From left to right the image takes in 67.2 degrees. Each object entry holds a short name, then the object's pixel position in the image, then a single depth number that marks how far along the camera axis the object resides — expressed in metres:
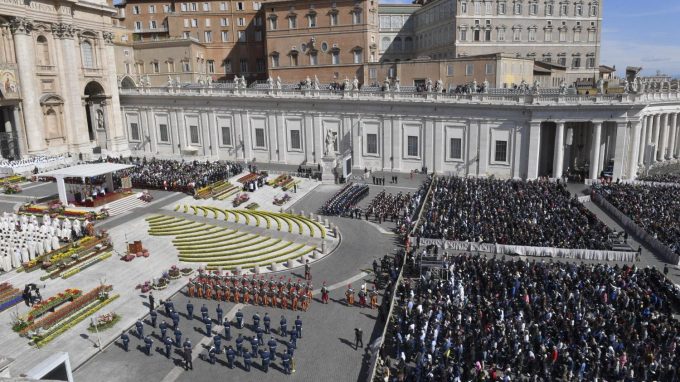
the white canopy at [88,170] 40.95
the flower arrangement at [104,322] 25.36
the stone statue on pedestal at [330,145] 55.31
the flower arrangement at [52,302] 25.67
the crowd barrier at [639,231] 32.50
